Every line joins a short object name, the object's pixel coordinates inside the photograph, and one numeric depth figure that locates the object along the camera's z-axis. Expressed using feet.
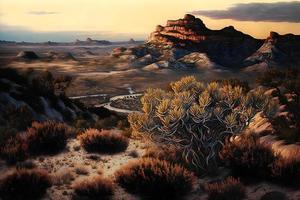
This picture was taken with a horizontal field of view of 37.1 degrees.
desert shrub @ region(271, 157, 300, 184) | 42.47
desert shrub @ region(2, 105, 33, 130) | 77.61
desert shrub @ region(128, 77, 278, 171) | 50.08
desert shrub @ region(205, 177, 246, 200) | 40.55
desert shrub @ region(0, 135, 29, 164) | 52.60
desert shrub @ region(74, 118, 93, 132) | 95.36
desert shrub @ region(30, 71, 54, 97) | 118.11
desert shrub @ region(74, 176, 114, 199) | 42.22
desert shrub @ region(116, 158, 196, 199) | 42.47
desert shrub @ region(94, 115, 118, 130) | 99.09
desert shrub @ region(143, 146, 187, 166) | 52.80
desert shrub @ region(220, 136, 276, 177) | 45.09
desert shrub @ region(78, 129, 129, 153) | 59.82
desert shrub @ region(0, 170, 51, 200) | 41.42
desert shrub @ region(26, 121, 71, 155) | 57.82
